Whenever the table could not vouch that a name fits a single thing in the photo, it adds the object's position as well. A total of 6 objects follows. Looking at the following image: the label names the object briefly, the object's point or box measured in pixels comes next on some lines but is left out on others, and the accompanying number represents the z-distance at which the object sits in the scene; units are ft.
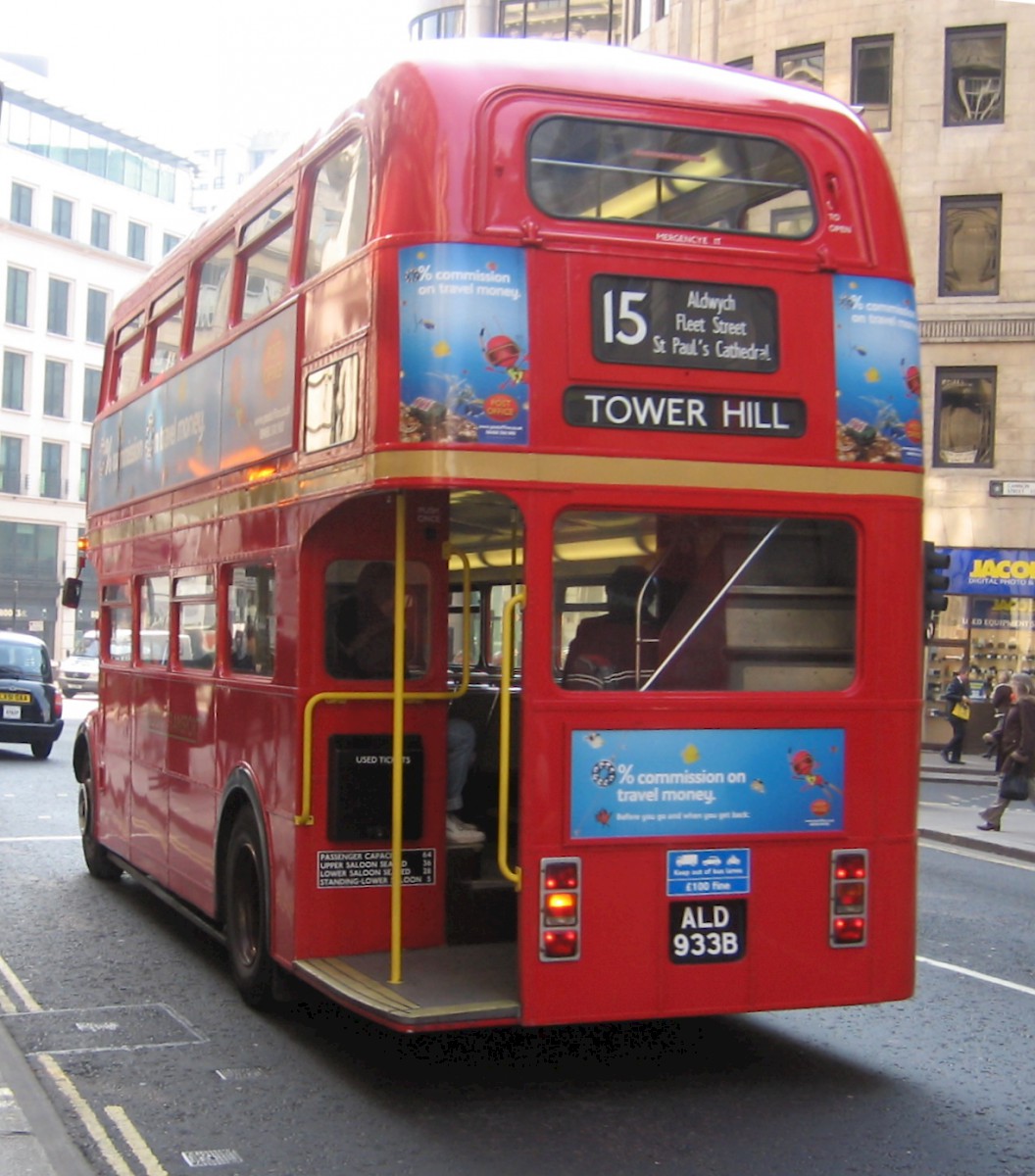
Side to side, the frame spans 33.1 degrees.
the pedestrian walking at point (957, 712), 98.73
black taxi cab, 82.58
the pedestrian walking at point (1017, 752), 58.75
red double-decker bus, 21.86
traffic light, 41.63
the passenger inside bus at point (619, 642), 22.44
